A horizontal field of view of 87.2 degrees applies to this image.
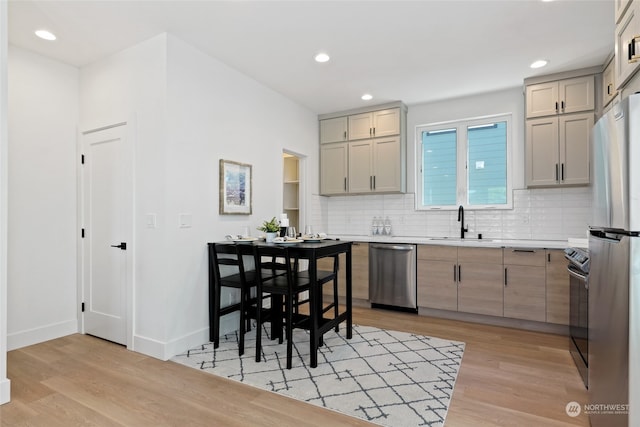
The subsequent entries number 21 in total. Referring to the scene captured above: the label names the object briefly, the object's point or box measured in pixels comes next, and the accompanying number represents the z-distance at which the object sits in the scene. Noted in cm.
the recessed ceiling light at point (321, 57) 327
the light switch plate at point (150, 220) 291
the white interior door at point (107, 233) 311
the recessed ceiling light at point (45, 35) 282
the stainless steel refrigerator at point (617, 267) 130
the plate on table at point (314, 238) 334
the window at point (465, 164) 432
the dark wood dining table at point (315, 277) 263
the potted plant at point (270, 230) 322
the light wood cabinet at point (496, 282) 342
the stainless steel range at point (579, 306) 233
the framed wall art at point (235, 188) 340
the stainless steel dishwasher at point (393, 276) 409
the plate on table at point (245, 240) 322
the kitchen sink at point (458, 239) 411
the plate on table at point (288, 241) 304
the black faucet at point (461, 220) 444
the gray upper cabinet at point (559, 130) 357
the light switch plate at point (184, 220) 297
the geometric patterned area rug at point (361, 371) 210
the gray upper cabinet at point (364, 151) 468
